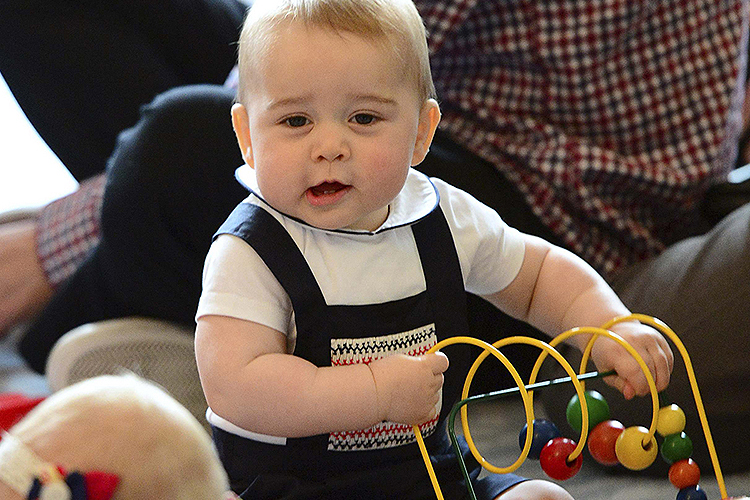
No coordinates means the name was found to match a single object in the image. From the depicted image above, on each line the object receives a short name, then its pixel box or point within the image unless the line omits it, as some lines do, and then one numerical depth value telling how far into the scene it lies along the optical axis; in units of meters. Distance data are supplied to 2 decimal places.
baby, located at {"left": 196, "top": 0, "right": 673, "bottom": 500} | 3.03
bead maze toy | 3.02
